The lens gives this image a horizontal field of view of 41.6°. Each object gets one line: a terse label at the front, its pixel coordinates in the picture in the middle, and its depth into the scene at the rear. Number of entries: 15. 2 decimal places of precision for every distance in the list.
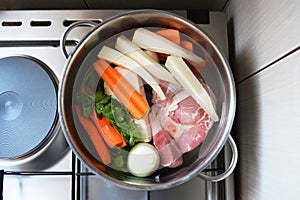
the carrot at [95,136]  0.67
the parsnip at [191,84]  0.67
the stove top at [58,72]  0.75
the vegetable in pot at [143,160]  0.65
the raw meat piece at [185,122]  0.67
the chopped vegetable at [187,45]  0.69
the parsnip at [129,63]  0.67
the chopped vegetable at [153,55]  0.68
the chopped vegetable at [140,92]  0.66
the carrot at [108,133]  0.66
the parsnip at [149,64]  0.67
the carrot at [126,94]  0.66
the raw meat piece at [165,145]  0.66
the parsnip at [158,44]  0.68
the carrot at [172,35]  0.69
